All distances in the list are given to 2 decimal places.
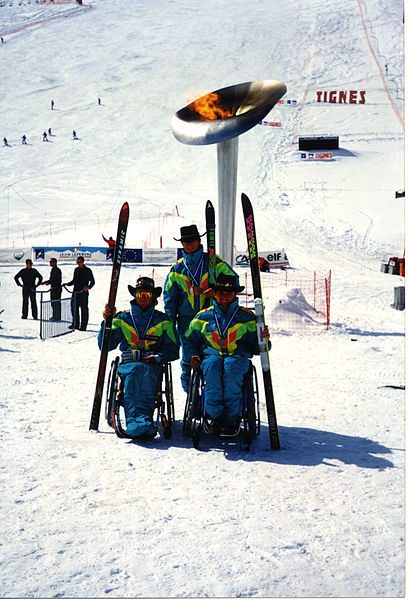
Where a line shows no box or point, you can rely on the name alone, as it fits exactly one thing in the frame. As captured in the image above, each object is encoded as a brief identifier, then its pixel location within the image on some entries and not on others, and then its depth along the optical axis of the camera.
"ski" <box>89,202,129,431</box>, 6.11
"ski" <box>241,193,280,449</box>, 5.61
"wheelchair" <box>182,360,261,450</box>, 5.65
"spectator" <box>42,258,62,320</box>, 13.71
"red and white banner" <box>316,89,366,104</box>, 48.72
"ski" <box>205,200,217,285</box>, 7.72
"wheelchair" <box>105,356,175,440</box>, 5.93
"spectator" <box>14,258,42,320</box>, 13.86
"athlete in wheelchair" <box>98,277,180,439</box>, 5.82
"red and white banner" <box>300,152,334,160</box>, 40.75
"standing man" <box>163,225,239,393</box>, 6.82
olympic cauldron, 8.97
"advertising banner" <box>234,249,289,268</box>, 22.67
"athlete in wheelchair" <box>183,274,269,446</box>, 5.63
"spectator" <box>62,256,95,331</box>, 12.62
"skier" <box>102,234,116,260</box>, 23.73
